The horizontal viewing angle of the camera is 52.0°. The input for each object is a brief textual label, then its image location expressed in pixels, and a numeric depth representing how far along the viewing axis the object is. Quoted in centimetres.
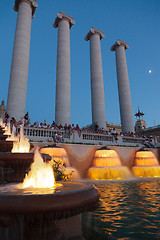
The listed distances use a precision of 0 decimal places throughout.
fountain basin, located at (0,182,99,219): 264
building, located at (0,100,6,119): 6259
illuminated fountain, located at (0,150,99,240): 266
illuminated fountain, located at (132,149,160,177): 1981
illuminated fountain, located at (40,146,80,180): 1684
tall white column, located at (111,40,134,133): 4585
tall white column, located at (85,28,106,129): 4156
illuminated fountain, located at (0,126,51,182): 587
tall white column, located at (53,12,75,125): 3569
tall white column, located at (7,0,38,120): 3052
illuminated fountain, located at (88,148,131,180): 1759
